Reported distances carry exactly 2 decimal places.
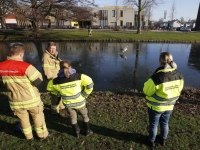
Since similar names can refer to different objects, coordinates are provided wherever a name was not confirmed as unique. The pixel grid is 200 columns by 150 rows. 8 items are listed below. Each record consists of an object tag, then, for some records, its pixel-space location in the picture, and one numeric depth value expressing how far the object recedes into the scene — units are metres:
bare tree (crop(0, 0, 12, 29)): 21.34
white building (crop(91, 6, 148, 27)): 61.12
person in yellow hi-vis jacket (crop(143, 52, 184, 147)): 2.50
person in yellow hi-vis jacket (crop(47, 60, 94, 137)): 2.77
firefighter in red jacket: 2.57
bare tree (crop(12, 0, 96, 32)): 22.84
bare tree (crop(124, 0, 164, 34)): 30.34
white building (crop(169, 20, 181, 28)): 95.86
